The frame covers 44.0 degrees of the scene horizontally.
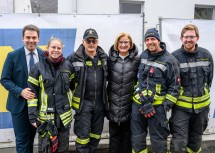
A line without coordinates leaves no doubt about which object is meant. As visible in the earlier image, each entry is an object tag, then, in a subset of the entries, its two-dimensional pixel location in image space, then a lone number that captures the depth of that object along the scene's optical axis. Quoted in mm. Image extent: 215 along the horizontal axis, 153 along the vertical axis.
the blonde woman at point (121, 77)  3467
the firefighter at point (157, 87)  3293
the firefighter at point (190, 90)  3438
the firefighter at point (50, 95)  3111
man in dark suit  3264
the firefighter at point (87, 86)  3361
